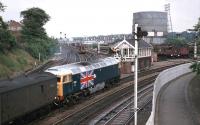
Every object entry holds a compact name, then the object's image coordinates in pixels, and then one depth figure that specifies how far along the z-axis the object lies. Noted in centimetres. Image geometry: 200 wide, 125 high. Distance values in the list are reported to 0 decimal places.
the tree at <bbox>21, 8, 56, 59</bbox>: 8071
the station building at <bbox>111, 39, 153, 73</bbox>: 5900
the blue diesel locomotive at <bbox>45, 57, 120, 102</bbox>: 3067
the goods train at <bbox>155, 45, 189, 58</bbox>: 8569
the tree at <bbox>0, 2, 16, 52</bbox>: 6001
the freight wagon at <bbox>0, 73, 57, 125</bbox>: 2169
